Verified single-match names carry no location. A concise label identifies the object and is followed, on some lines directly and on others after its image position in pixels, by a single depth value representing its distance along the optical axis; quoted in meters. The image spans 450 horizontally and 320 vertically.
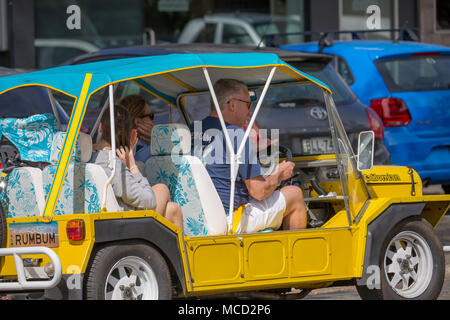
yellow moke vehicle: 12.60
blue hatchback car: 23.61
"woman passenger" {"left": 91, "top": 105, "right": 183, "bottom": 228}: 13.38
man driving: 14.11
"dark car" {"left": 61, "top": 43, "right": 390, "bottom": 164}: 21.83
